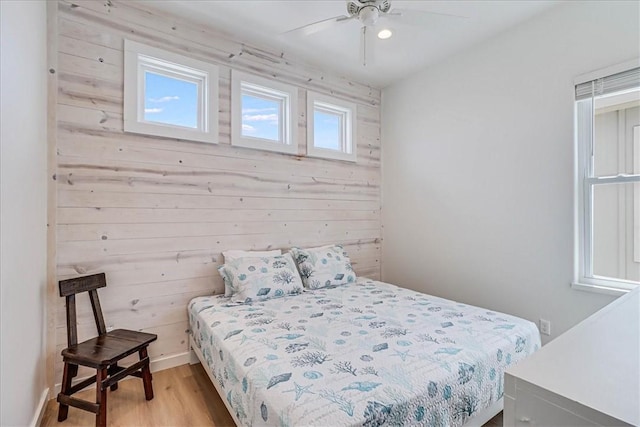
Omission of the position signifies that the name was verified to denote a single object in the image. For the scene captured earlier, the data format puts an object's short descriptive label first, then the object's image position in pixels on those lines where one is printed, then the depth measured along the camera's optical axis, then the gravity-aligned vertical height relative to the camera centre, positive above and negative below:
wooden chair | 1.74 -0.83
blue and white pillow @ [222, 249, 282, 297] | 2.63 -0.38
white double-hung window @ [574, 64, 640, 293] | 2.22 +0.22
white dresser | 0.53 -0.33
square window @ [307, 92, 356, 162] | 3.36 +0.99
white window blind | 2.11 +0.91
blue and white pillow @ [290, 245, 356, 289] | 2.94 -0.53
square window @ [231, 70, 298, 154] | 2.86 +0.98
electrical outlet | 2.48 -0.91
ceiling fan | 1.95 +1.28
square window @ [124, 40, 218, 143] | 2.39 +0.99
